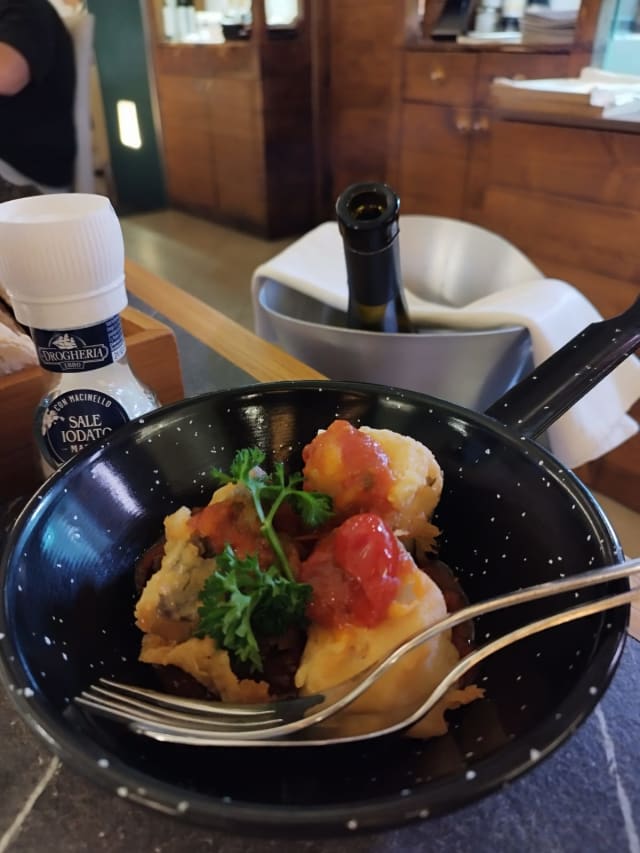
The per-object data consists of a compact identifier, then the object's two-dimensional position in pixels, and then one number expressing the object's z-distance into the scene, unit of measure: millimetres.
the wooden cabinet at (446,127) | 1997
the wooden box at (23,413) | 496
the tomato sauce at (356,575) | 307
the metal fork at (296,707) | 274
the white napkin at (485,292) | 730
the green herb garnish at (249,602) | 306
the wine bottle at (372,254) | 586
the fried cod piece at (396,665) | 293
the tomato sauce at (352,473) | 357
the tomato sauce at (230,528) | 346
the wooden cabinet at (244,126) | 2699
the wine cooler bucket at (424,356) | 645
